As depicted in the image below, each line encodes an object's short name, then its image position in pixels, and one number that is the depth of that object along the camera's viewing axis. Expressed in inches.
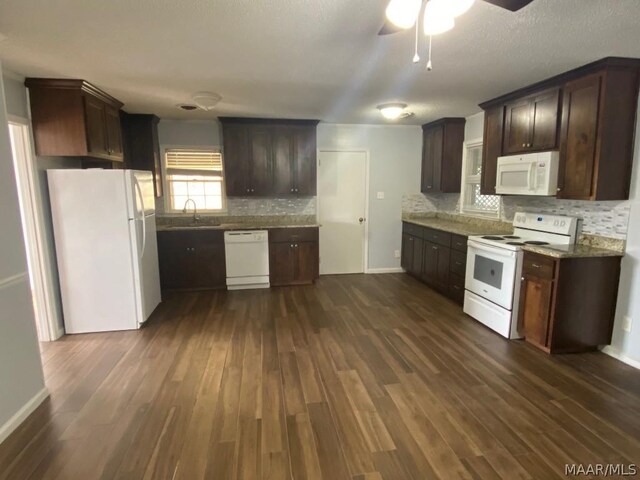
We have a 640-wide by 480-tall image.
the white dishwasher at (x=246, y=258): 186.2
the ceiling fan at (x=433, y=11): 55.0
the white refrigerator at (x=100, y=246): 126.2
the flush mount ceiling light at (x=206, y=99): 133.5
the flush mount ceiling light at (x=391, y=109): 153.0
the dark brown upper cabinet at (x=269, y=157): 189.8
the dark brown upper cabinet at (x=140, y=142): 175.9
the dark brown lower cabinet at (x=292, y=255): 191.5
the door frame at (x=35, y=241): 117.2
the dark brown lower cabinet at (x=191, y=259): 181.2
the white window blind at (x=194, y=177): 198.8
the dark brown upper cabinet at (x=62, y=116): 118.9
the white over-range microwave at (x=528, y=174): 122.7
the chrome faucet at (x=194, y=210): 201.3
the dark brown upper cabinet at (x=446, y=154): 193.0
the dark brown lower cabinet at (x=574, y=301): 113.3
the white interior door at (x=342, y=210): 211.5
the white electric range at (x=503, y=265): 126.6
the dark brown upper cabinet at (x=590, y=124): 105.3
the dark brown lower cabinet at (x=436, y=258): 163.0
